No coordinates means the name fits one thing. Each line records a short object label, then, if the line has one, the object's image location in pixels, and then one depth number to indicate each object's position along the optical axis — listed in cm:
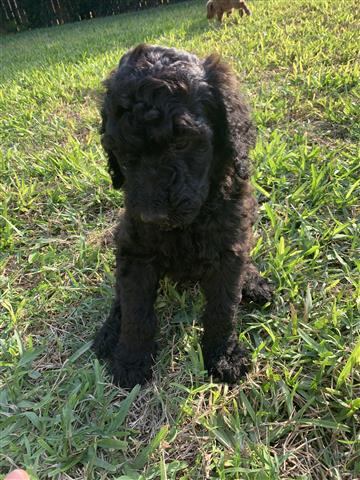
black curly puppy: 32
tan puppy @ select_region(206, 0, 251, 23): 181
